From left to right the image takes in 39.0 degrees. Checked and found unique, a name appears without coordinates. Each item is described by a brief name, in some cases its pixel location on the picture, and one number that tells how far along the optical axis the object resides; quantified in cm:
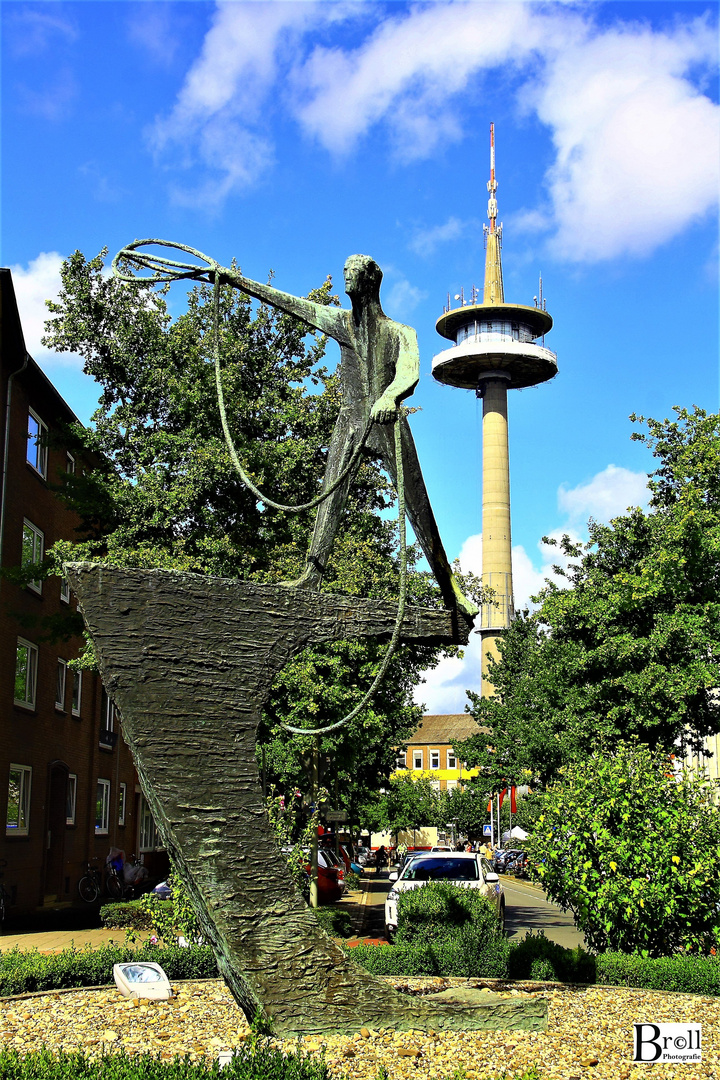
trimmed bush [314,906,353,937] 1696
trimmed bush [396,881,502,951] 1115
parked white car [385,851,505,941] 1531
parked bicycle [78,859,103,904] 2459
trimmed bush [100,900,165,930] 1830
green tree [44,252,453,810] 1731
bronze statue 742
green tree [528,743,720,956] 1023
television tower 6988
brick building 2125
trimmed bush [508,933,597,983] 978
